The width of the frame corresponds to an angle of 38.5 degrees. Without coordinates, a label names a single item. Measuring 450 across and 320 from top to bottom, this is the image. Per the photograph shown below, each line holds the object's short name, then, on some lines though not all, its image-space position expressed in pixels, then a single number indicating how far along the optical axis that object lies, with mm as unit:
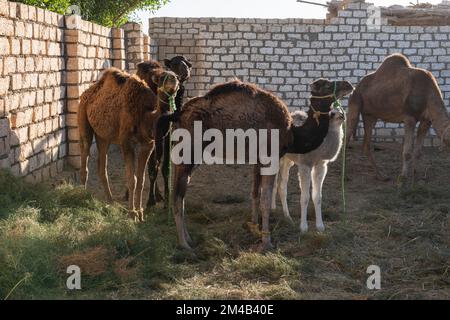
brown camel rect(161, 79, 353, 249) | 6871
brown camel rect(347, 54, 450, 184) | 11094
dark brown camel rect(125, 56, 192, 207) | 8633
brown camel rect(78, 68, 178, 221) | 7617
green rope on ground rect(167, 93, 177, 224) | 7430
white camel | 7746
